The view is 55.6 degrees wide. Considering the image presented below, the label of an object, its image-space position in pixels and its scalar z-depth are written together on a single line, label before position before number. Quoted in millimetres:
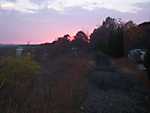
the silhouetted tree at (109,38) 17821
